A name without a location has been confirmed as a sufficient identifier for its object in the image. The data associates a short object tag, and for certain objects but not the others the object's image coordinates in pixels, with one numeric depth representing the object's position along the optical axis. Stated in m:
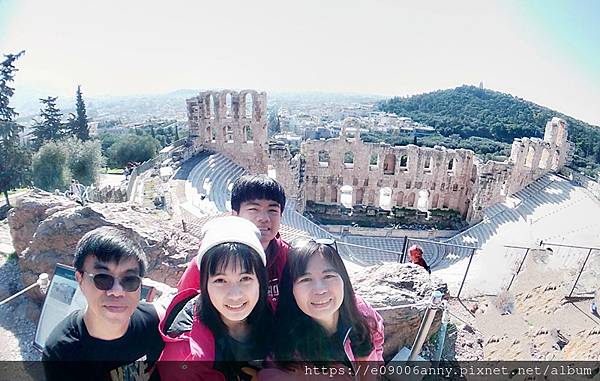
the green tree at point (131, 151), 33.31
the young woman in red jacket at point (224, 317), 2.48
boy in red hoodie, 3.42
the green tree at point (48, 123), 27.50
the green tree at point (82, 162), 20.23
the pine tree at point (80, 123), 30.05
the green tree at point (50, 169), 18.39
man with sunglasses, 2.51
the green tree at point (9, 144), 18.34
